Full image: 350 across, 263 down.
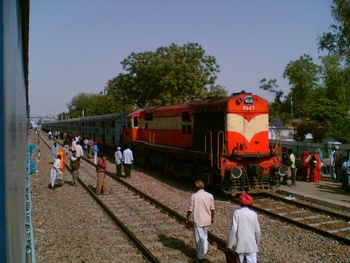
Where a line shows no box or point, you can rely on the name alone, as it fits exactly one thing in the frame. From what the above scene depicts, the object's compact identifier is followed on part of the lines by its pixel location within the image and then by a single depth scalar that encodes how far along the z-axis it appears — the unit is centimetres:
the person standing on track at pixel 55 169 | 1552
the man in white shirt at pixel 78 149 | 1909
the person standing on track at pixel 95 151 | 2332
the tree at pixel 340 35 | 2550
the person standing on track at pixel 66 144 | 2755
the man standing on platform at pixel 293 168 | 1523
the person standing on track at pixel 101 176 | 1439
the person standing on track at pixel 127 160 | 1825
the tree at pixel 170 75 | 3181
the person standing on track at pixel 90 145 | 2991
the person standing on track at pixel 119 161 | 1870
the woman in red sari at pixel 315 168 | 1610
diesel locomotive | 1302
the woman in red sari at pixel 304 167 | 1673
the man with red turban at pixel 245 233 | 545
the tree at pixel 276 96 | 5131
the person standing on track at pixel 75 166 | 1664
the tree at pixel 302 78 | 4778
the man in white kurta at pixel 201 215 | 720
